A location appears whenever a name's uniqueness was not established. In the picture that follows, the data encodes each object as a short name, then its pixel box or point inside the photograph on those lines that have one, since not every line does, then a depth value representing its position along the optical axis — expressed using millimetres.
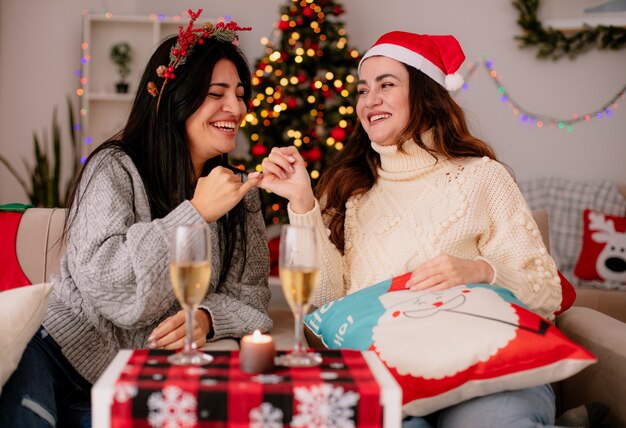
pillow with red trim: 1336
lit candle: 1057
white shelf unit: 4656
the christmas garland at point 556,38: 4594
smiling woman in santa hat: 1772
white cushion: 1285
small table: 981
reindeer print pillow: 3730
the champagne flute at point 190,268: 1078
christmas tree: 4188
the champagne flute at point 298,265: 1088
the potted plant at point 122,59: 4574
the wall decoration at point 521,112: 4729
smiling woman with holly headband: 1541
